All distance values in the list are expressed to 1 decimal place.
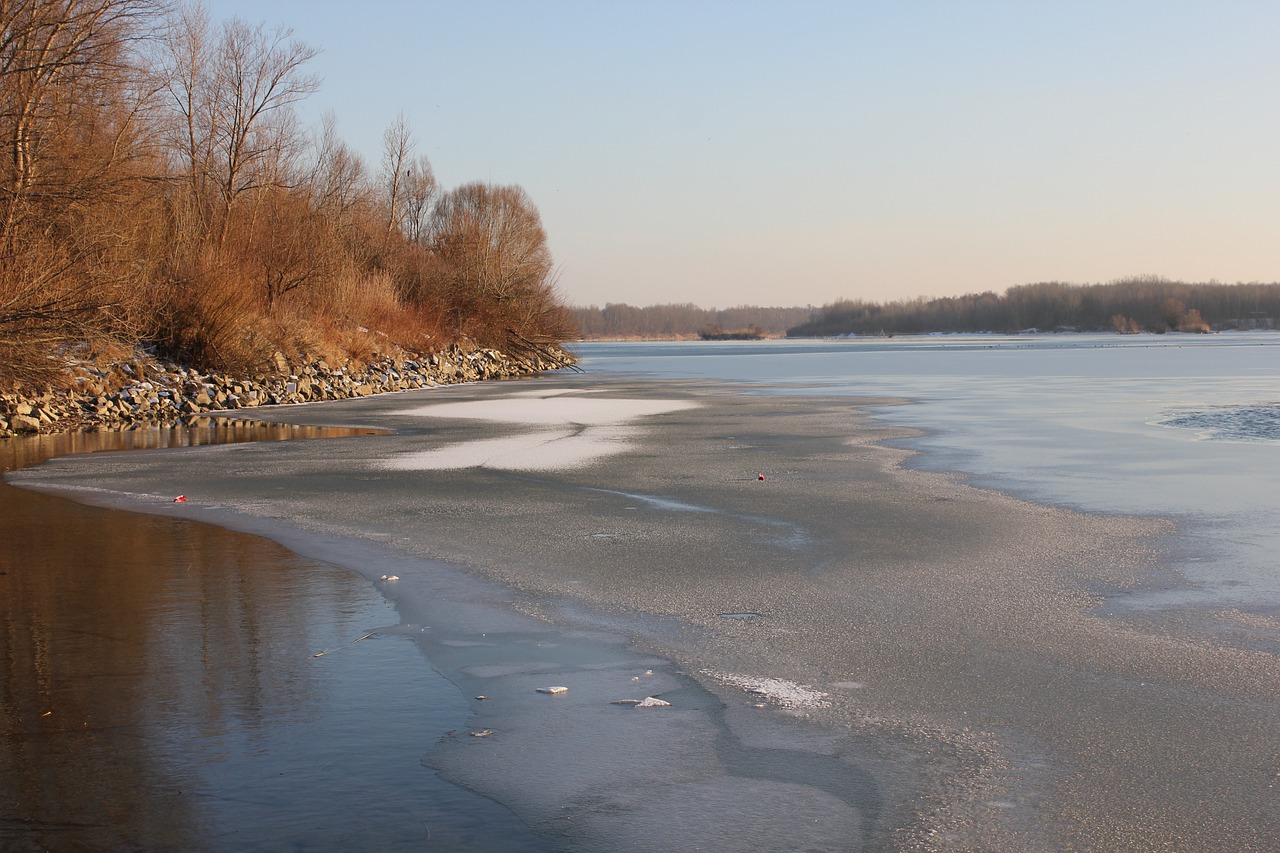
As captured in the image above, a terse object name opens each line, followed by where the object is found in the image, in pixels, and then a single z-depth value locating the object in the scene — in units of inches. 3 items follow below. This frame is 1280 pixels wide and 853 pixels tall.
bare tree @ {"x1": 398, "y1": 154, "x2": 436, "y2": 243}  2564.0
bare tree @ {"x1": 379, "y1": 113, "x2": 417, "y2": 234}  2227.7
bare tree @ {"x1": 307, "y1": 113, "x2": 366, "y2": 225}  1622.8
